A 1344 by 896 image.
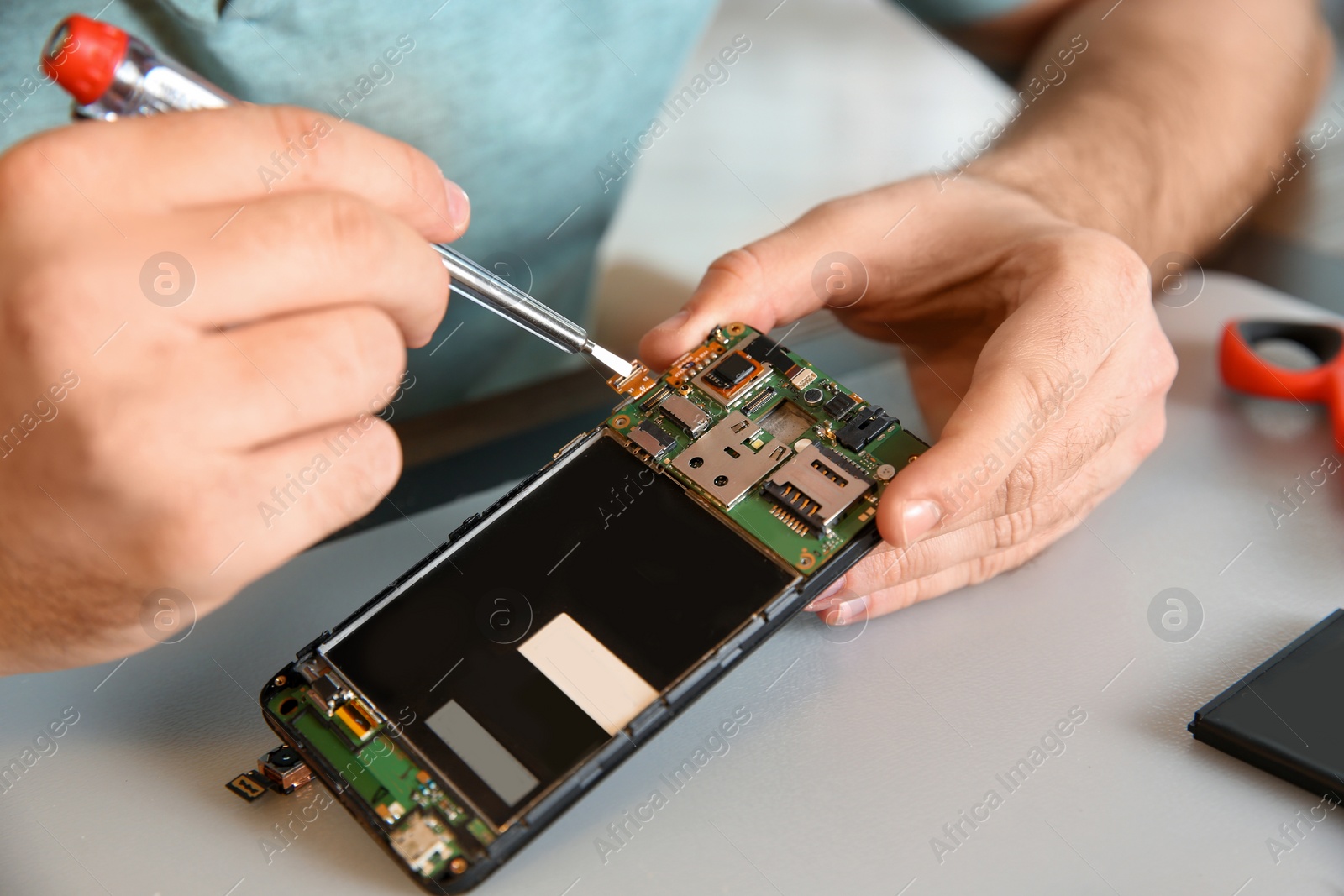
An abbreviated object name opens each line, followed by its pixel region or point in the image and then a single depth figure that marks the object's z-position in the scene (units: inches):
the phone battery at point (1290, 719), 18.8
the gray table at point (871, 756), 18.5
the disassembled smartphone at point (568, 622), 18.4
